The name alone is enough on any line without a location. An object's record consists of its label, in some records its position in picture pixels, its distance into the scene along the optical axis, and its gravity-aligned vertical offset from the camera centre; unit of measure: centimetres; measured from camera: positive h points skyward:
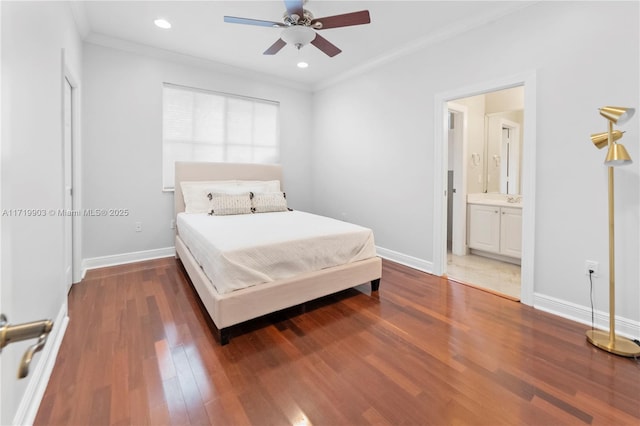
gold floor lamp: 182 +6
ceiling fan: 224 +148
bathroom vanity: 378 -22
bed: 200 -60
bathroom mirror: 391 +81
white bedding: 208 -31
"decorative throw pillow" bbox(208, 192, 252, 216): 357 +4
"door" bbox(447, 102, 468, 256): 420 +52
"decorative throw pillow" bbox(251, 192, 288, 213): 378 +7
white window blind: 396 +116
